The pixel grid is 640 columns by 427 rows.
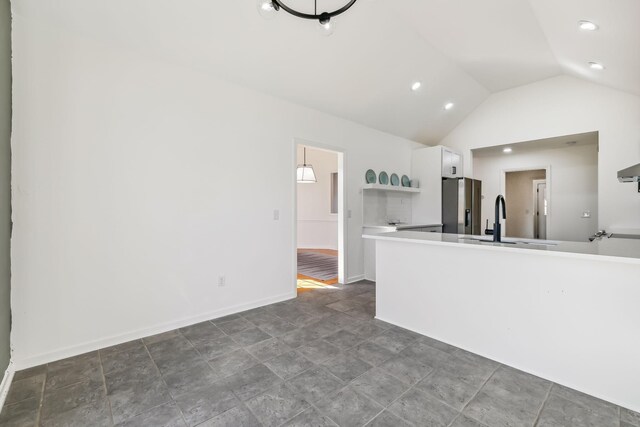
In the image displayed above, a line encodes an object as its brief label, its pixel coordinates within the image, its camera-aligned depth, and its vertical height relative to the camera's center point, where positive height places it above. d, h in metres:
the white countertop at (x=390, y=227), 4.62 -0.32
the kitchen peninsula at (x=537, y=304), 1.76 -0.73
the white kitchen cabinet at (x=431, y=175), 5.48 +0.63
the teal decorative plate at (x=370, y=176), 4.92 +0.53
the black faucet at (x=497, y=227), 2.51 -0.18
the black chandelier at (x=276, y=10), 1.68 +1.19
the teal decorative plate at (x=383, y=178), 5.11 +0.52
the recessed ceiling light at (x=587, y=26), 2.40 +1.54
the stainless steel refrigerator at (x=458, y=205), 5.37 +0.04
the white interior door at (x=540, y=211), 7.48 -0.12
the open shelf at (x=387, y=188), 4.70 +0.33
